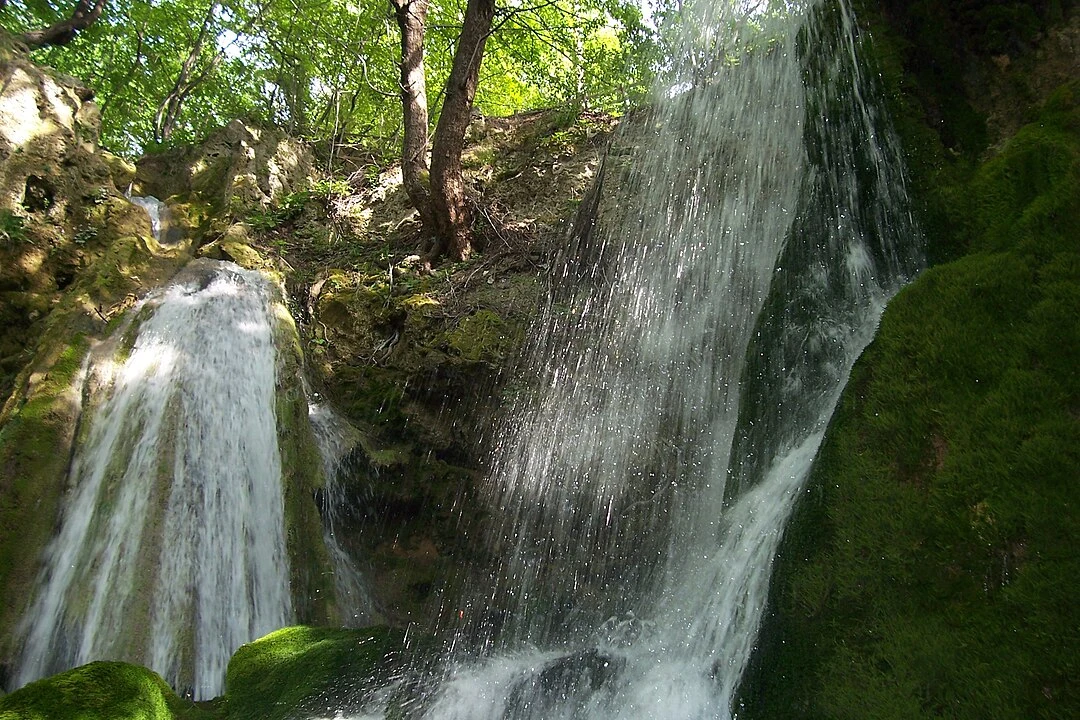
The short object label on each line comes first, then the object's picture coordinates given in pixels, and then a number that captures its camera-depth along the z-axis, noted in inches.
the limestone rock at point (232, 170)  387.9
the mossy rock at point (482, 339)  285.7
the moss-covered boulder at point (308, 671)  149.9
